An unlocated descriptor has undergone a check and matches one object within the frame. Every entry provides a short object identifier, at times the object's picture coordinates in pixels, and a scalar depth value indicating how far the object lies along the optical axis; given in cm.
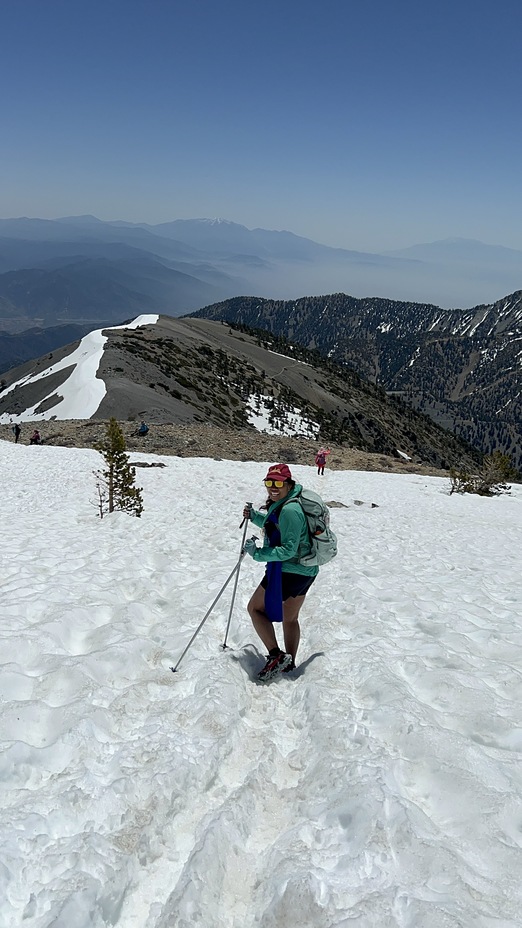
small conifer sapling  1547
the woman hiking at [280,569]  593
